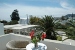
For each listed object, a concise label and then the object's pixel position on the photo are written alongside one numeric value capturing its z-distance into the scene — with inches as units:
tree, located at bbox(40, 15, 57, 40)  200.0
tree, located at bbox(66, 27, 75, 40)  144.7
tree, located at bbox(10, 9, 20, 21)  771.0
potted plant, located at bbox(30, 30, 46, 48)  78.1
